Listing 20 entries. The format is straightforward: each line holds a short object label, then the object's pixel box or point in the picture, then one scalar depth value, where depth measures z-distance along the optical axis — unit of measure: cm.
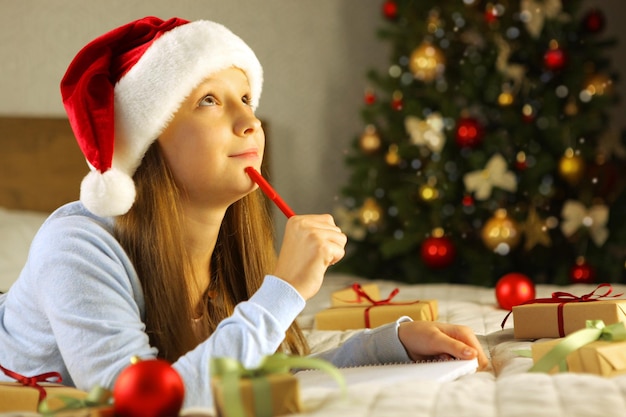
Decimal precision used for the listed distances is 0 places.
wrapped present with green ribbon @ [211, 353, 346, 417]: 102
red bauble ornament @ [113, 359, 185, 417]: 103
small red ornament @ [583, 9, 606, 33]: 276
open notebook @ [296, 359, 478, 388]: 140
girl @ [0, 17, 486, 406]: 150
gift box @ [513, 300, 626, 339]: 173
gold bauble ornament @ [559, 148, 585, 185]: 272
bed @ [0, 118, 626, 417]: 109
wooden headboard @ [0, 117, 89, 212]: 276
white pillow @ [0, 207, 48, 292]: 236
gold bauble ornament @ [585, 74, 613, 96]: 274
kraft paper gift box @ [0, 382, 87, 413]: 141
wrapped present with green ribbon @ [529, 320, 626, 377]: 135
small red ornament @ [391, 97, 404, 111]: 287
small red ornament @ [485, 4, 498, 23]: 277
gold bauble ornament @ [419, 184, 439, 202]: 281
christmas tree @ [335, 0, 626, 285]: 274
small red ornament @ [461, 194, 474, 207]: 278
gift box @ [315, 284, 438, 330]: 195
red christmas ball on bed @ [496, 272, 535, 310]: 210
